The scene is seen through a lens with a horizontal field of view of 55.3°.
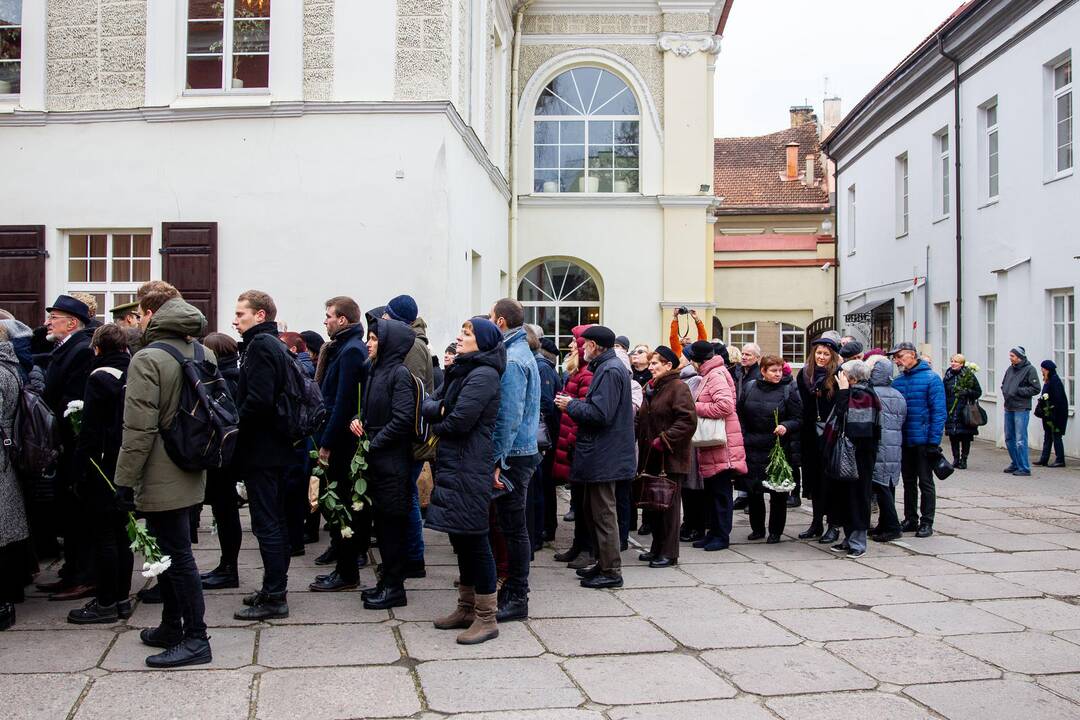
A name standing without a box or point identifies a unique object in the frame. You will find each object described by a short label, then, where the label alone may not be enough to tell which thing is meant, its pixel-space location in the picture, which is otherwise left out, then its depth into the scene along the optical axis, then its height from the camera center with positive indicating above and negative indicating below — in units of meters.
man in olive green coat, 5.05 -0.55
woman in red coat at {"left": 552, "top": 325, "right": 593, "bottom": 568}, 7.94 -0.66
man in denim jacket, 5.87 -0.46
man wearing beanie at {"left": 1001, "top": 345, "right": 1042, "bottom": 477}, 14.25 -0.41
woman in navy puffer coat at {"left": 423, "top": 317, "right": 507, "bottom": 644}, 5.50 -0.47
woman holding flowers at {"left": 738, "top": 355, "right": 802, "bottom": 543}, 8.66 -0.46
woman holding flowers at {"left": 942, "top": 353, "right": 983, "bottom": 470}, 14.66 -0.39
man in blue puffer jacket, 8.99 -0.44
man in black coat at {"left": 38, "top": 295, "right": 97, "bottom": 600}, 6.26 -0.18
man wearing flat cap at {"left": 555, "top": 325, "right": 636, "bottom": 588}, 6.98 -0.52
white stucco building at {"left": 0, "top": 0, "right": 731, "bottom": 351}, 12.11 +2.61
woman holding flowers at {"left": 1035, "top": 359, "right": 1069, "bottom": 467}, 14.66 -0.48
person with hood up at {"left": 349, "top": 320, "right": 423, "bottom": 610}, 6.12 -0.35
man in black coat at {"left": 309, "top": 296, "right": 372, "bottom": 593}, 6.60 -0.28
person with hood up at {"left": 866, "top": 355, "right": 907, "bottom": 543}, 8.41 -0.43
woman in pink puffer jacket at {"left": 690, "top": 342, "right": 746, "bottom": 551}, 8.32 -0.65
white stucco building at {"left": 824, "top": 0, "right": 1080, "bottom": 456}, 16.56 +3.52
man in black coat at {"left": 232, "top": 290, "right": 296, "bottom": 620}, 5.89 -0.42
